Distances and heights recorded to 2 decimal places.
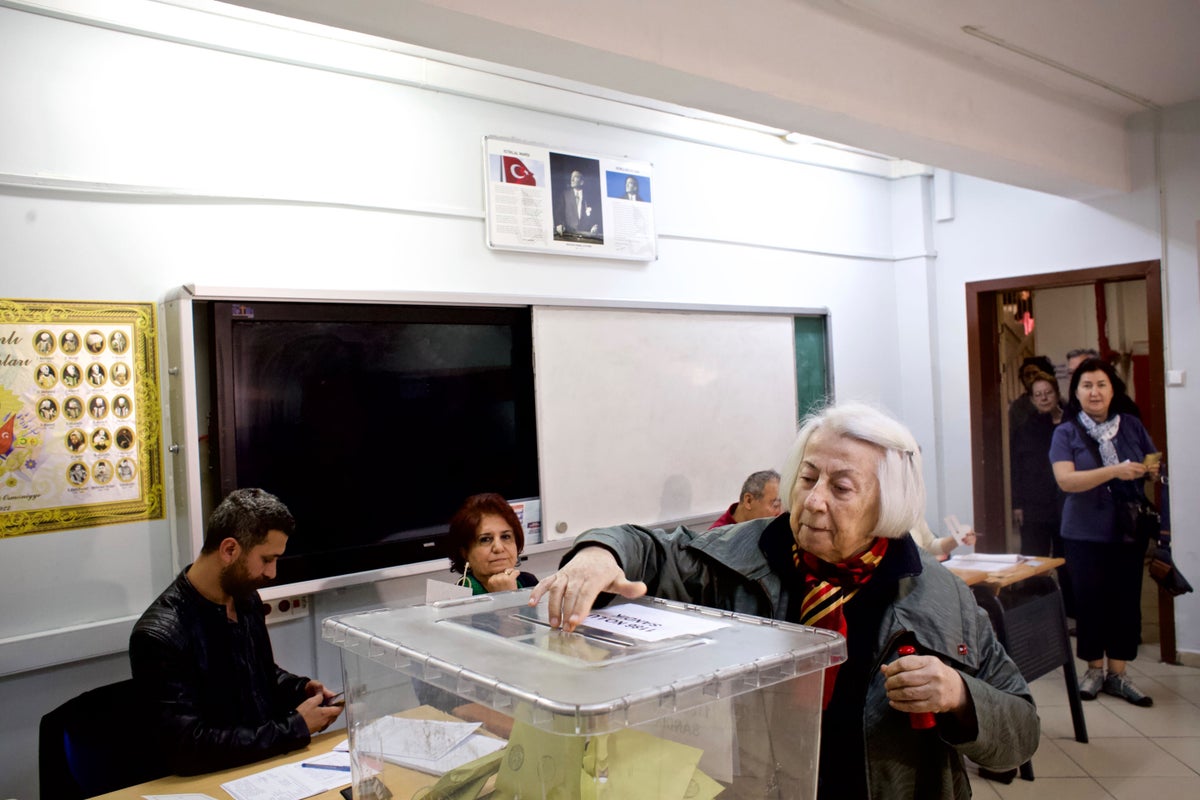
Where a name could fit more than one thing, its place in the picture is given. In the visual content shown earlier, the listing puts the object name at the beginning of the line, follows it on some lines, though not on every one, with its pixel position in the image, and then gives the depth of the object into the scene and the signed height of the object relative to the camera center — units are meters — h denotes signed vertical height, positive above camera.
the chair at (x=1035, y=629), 3.53 -1.07
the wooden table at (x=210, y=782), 2.03 -0.89
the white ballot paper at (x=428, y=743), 0.99 -0.41
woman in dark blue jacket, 4.49 -0.77
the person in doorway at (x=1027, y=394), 5.71 -0.12
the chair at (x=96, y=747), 2.17 -0.84
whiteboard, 4.04 -0.09
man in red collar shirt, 3.74 -0.49
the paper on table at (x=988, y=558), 4.23 -0.89
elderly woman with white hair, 1.38 -0.36
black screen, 3.13 -0.06
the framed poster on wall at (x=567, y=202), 3.94 +0.93
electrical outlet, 3.21 -0.74
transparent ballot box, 0.87 -0.34
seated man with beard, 2.25 -0.71
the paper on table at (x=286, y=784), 1.98 -0.87
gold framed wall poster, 2.78 +0.00
